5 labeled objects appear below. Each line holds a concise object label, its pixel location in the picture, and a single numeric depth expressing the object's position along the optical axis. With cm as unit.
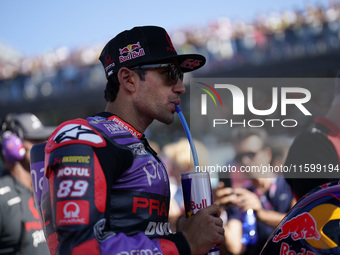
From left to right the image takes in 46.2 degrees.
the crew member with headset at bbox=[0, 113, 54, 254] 331
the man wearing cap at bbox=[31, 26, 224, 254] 134
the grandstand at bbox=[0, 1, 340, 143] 1445
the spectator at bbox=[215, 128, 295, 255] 404
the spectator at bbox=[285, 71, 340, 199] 267
